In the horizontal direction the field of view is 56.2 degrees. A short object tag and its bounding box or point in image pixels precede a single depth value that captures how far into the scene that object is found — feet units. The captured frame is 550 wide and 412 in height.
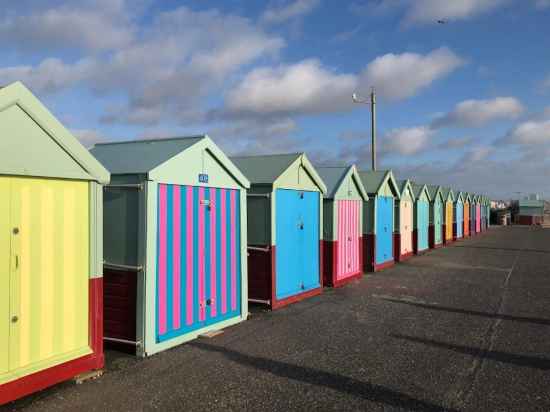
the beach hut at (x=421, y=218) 70.13
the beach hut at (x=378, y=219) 52.06
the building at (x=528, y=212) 207.72
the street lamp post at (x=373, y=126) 87.15
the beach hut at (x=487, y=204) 168.87
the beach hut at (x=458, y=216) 104.60
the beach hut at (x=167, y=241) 22.06
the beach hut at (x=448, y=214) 93.15
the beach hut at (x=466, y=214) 118.42
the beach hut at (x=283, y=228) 32.09
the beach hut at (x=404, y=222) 60.23
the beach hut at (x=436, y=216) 81.66
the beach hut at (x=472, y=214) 129.49
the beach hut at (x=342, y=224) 41.83
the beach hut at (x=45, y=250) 16.35
